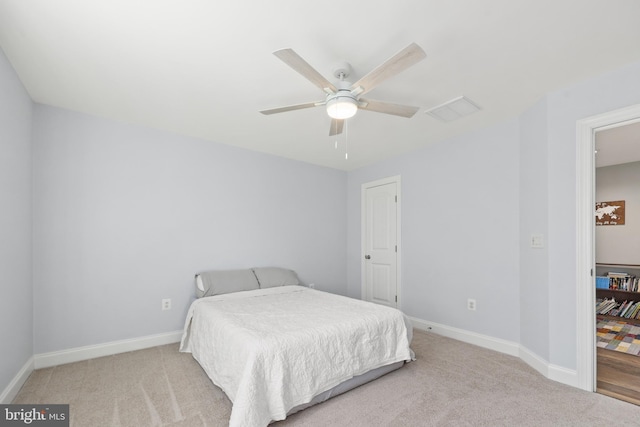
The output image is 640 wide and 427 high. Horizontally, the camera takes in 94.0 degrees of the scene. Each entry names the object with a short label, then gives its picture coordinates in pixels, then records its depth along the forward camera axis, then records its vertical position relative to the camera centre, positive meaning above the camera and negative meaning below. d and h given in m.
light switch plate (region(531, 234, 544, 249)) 2.58 -0.24
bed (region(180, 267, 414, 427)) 1.81 -0.96
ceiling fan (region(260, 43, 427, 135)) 1.59 +0.82
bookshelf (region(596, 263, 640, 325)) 4.01 -1.11
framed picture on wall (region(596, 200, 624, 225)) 4.37 +0.01
